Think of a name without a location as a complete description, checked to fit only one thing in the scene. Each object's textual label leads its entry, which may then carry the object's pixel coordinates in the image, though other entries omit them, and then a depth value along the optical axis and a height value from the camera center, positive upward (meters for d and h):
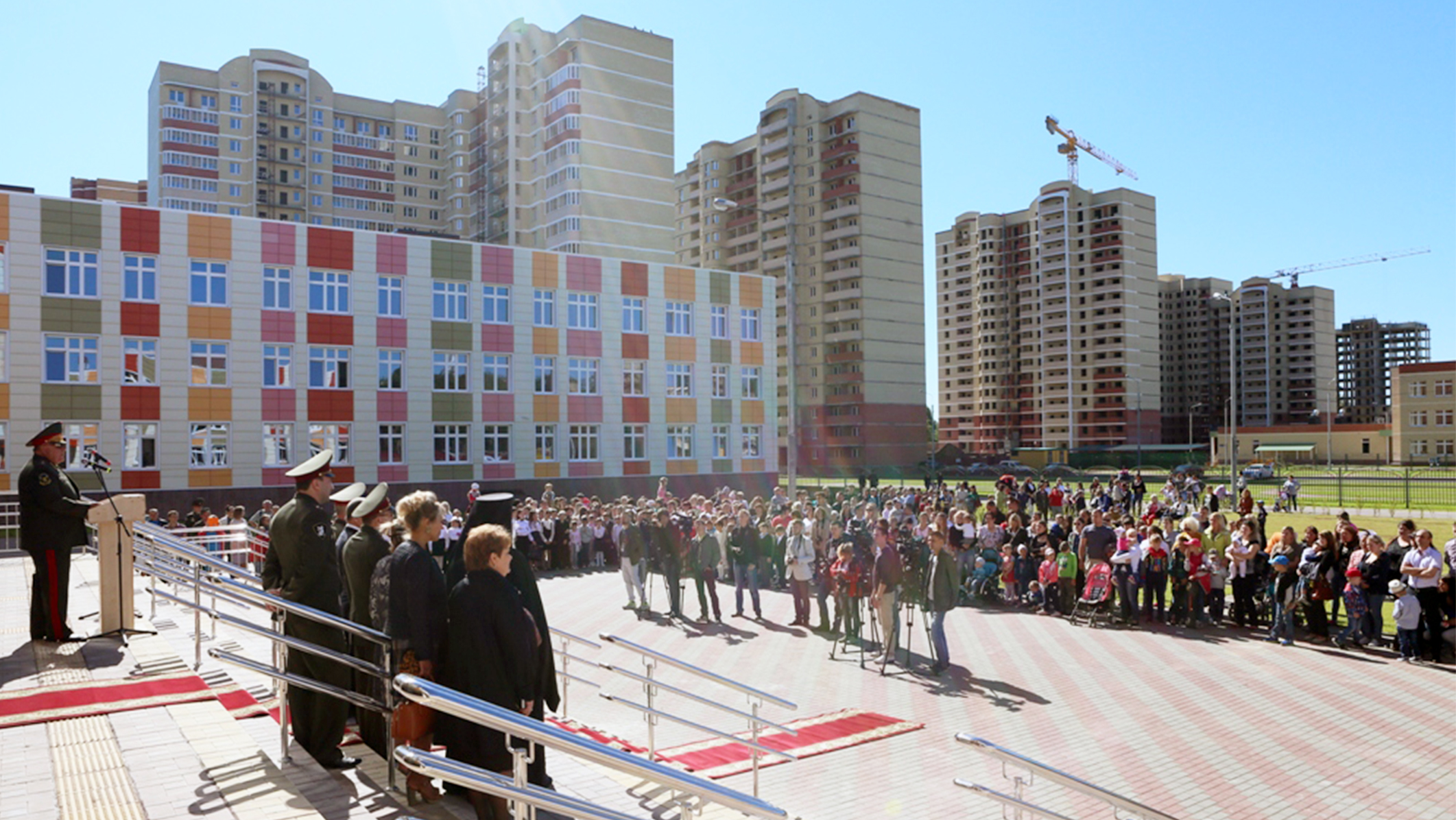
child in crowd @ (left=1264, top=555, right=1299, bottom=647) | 14.75 -2.87
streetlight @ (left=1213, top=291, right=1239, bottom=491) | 32.59 +0.35
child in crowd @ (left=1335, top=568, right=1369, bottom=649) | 14.11 -2.82
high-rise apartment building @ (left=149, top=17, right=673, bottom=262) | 74.38 +27.75
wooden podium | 9.02 -1.36
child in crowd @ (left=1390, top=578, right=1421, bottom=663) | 13.19 -2.83
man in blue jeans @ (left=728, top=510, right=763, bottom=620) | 18.05 -2.50
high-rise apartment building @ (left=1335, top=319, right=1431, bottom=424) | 157.25 +12.09
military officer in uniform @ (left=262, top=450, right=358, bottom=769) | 6.53 -1.00
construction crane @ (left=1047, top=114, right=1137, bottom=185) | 161.75 +51.12
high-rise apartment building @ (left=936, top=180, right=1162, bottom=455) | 112.56 +13.33
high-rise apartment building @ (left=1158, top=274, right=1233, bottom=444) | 139.88 +12.19
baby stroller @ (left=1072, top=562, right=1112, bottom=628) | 16.73 -3.16
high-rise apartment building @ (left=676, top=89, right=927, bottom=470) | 95.31 +17.61
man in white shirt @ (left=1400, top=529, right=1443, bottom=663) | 13.12 -2.29
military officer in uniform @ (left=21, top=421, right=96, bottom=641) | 8.72 -0.86
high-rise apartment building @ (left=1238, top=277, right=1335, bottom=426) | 137.62 +11.33
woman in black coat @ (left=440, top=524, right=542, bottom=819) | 5.53 -1.30
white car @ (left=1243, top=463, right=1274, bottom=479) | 60.64 -3.18
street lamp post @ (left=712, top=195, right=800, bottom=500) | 26.59 +2.74
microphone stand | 9.14 -2.02
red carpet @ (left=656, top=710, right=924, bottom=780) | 9.10 -3.42
